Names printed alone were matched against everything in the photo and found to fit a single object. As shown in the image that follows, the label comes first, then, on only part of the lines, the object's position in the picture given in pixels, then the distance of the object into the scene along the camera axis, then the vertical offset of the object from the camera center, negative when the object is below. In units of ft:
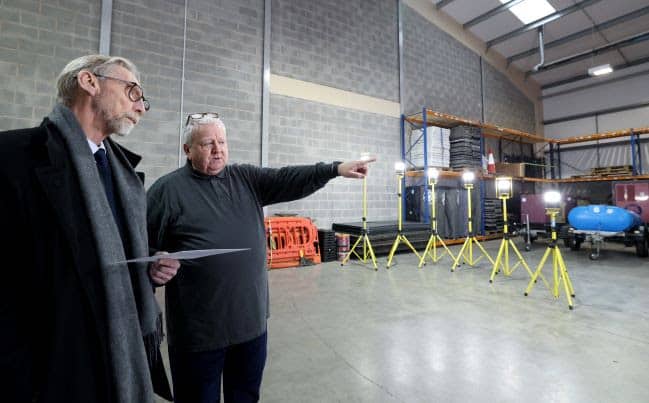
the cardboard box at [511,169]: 31.27 +5.10
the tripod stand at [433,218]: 17.59 +0.07
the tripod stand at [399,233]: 17.46 -0.86
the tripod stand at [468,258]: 16.89 -2.24
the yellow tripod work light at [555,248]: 11.53 -1.07
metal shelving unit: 25.49 +8.27
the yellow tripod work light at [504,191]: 14.39 +1.31
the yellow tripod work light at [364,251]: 18.66 -2.10
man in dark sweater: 4.19 -0.78
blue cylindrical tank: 20.03 +0.16
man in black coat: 2.39 -0.36
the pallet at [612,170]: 30.20 +4.97
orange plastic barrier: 18.17 -1.43
